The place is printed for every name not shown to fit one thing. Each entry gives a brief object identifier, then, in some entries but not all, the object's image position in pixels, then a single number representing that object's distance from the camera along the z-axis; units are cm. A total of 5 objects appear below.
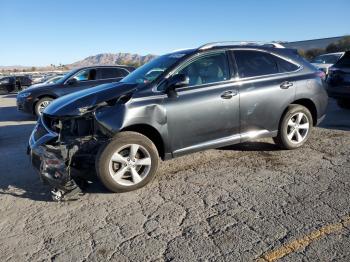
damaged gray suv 449
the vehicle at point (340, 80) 882
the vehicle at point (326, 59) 1681
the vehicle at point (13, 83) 2619
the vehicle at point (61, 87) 1110
